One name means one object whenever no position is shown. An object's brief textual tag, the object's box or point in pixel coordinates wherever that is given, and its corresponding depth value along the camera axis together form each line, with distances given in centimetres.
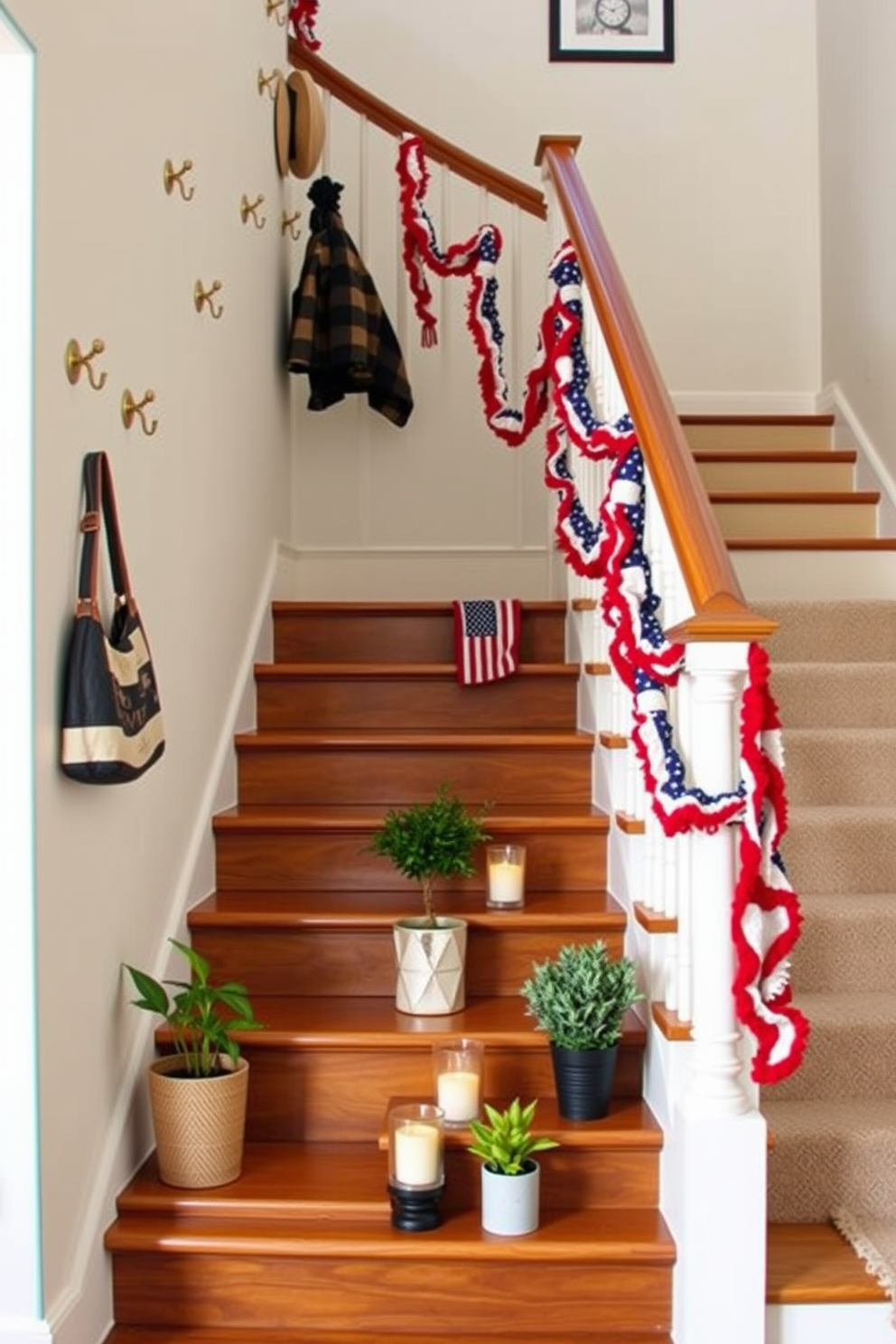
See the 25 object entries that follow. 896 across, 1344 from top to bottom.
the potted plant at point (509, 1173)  231
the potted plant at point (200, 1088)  237
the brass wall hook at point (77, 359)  219
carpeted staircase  241
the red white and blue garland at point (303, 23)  422
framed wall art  502
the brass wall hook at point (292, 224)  405
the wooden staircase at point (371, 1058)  230
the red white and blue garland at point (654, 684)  216
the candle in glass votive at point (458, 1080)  245
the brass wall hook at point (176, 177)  278
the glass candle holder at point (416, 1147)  229
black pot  246
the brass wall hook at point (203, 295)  300
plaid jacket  393
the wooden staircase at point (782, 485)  423
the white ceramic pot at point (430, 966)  270
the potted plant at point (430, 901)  271
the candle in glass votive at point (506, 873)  291
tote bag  213
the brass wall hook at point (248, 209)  345
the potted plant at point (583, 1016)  244
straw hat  390
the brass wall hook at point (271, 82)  368
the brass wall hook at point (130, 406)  249
